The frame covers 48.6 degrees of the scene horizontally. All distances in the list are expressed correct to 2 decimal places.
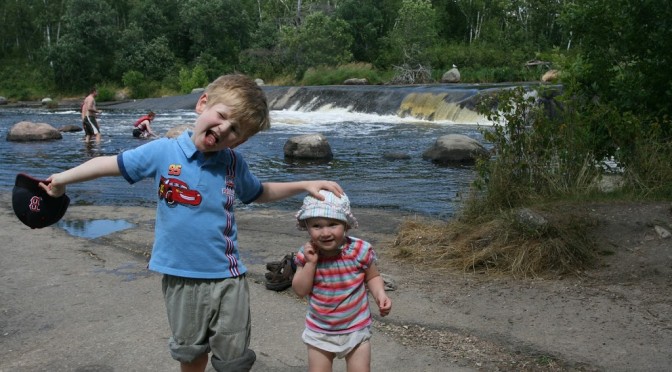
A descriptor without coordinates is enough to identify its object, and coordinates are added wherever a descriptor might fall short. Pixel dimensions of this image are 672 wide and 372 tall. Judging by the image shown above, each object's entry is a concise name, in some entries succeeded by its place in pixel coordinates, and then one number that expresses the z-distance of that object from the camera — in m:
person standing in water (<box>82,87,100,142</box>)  20.23
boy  2.98
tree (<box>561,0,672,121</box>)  7.39
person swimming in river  21.70
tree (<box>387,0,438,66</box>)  44.59
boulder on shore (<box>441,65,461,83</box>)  39.78
